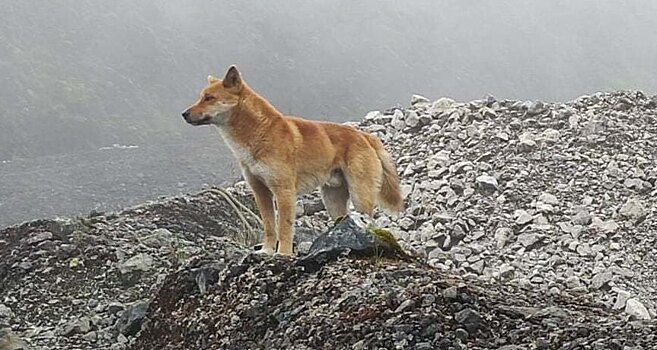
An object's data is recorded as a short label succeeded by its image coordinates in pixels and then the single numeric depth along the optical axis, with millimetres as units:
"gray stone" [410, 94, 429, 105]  16989
